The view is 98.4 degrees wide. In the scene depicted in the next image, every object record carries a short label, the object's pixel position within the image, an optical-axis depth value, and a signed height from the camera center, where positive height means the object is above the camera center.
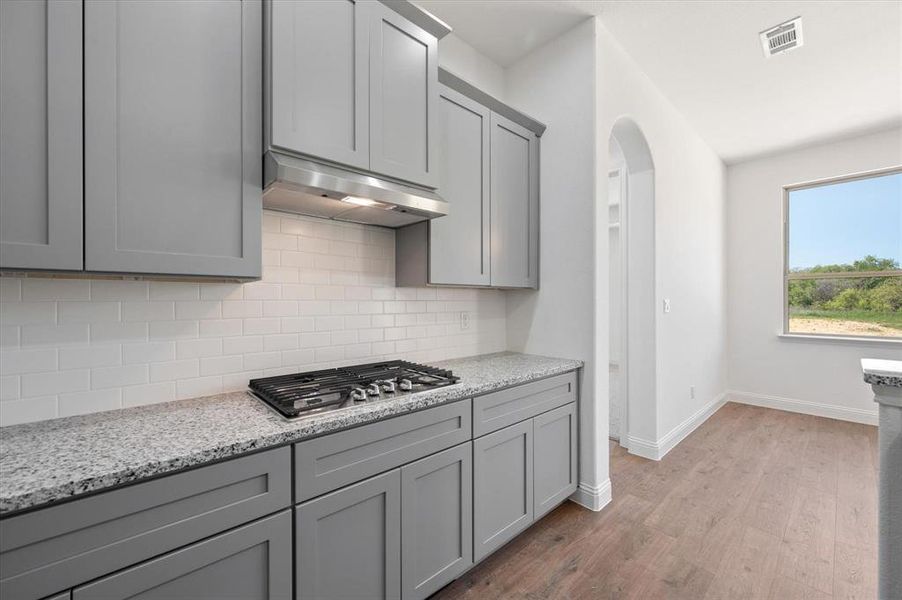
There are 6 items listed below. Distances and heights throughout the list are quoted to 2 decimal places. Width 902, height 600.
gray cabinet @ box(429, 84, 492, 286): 2.17 +0.62
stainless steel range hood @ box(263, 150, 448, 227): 1.46 +0.44
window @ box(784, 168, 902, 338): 4.14 +0.49
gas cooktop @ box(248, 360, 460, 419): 1.40 -0.37
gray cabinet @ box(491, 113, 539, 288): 2.50 +0.64
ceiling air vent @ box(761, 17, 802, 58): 2.56 +1.79
